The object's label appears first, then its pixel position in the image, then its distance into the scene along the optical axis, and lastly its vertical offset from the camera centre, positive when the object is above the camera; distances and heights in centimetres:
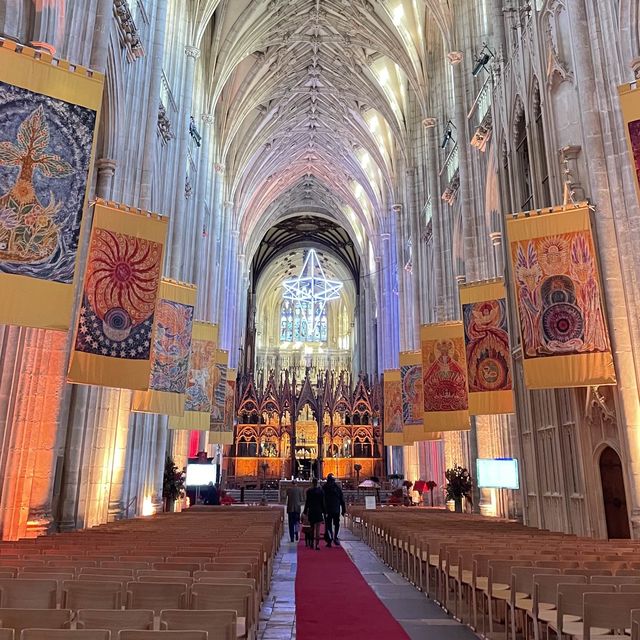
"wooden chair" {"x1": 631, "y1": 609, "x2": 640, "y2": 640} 316 -75
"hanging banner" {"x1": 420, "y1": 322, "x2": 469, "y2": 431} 1536 +254
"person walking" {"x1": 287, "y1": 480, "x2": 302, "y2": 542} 1494 -69
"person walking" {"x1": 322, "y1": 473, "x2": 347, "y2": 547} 1333 -54
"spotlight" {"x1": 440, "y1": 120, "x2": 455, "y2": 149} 2255 +1264
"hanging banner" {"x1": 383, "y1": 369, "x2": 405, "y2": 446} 2314 +260
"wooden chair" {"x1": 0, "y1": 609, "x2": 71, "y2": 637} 314 -72
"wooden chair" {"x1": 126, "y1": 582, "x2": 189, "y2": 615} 388 -74
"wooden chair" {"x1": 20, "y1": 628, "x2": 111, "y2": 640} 265 -68
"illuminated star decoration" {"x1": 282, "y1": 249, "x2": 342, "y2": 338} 4403 +1417
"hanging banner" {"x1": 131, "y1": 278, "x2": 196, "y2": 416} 1213 +251
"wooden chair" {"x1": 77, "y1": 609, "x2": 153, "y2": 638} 315 -72
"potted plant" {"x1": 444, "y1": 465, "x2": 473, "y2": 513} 1808 -19
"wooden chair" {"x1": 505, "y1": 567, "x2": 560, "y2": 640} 480 -77
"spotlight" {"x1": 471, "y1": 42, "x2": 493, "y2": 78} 1736 +1216
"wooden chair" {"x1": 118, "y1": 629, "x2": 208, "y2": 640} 266 -68
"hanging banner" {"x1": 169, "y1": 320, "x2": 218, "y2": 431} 1566 +260
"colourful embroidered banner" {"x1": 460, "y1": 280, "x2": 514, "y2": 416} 1325 +289
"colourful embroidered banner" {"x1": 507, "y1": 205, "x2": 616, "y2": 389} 971 +292
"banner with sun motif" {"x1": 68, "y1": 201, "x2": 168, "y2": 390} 894 +268
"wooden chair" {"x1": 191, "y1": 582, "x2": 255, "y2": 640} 391 -75
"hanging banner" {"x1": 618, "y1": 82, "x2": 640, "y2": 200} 754 +446
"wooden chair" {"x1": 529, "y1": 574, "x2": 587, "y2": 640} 448 -79
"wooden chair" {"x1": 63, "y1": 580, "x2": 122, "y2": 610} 383 -73
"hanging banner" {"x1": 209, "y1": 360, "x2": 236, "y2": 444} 1977 +246
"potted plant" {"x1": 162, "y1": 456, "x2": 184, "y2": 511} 1786 -20
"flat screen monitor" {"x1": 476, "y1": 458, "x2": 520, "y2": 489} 1420 +16
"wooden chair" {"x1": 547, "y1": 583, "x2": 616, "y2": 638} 407 -77
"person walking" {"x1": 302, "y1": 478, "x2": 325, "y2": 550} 1304 -62
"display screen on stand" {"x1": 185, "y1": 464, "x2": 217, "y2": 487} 2019 +14
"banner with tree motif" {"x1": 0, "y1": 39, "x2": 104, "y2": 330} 665 +338
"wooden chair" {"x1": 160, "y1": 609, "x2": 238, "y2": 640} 318 -74
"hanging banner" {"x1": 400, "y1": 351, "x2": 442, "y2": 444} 1933 +254
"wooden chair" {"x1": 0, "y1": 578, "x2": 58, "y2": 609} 382 -72
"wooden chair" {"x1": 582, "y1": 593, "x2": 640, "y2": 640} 369 -77
